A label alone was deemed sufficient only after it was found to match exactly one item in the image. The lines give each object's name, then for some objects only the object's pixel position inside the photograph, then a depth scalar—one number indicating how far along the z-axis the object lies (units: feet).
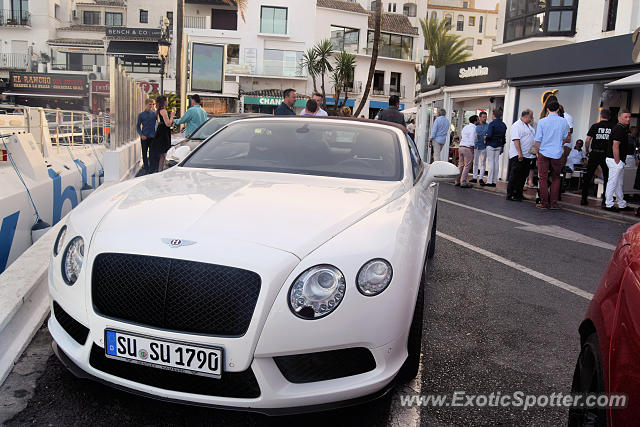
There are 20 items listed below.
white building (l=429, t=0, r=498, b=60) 256.52
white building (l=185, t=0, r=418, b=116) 158.20
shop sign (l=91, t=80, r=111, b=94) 142.50
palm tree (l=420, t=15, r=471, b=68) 192.95
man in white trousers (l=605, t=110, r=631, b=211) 33.27
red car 5.23
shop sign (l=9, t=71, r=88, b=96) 154.10
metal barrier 37.93
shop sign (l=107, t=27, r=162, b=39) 160.76
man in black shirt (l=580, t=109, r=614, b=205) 36.58
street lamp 70.28
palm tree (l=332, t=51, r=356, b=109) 133.40
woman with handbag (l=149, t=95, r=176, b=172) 38.07
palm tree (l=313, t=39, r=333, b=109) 142.50
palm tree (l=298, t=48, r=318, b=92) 145.59
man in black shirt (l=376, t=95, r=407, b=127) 38.01
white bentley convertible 7.64
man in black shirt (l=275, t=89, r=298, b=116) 34.17
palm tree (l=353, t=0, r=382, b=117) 81.42
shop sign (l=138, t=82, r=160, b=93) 146.56
